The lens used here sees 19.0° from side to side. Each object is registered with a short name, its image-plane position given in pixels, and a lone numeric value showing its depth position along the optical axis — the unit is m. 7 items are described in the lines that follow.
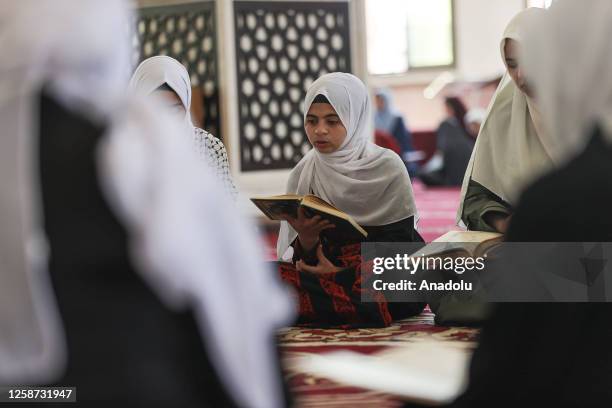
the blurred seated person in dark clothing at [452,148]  16.36
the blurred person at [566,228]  1.90
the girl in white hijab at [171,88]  5.35
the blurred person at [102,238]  1.61
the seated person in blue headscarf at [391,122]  16.80
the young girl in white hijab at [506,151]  5.04
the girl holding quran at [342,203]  5.23
